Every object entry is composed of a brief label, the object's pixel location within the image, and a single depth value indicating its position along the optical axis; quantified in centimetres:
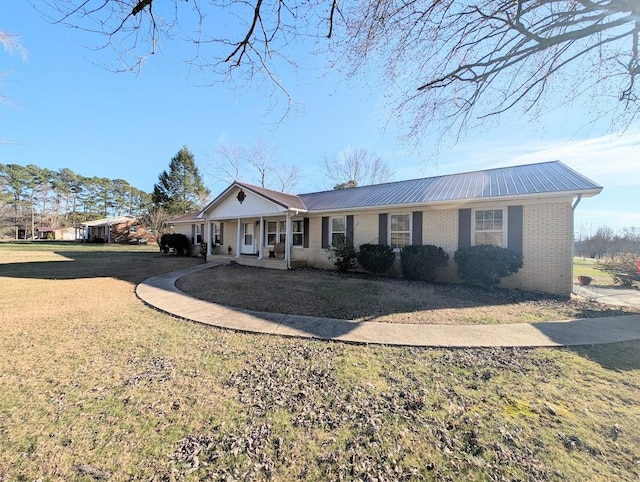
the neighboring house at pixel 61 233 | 5200
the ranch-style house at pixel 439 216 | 881
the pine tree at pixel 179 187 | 3953
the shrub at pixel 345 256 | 1199
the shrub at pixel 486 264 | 894
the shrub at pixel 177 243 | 2175
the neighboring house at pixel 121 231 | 4112
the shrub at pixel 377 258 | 1120
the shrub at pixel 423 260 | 1028
